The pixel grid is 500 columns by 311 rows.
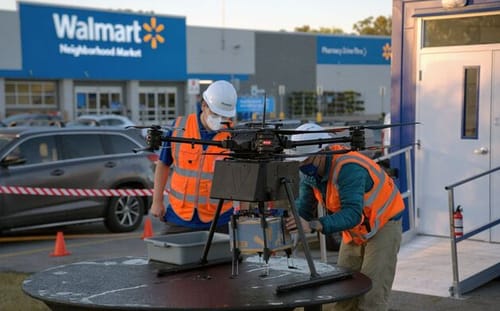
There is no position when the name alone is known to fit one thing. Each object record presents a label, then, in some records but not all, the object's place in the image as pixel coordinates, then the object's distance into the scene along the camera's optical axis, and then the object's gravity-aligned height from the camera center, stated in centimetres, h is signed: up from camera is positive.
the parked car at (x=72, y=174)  1224 -124
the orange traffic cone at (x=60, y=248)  1127 -213
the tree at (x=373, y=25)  9881 +888
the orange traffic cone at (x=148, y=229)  1245 -207
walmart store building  4253 +211
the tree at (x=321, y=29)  11157 +938
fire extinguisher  862 -137
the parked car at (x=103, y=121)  3087 -94
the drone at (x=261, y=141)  452 -26
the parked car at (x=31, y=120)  3122 -94
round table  420 -109
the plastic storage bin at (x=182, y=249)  509 -98
